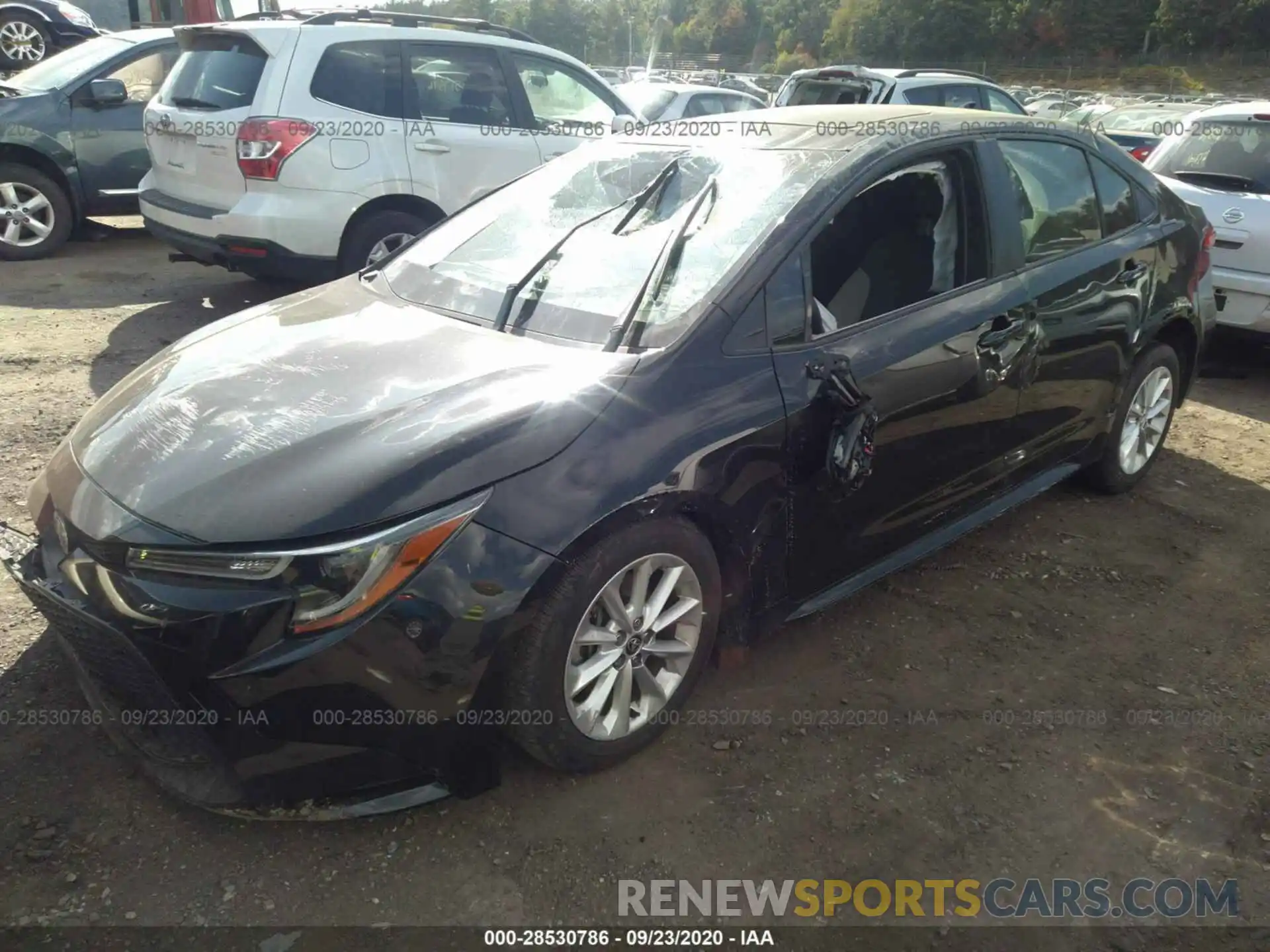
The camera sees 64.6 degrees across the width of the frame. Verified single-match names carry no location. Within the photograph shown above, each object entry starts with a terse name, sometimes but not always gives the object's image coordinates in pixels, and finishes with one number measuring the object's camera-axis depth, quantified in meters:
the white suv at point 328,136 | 5.93
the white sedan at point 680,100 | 11.24
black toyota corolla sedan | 2.21
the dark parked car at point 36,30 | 11.80
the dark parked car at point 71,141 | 7.80
